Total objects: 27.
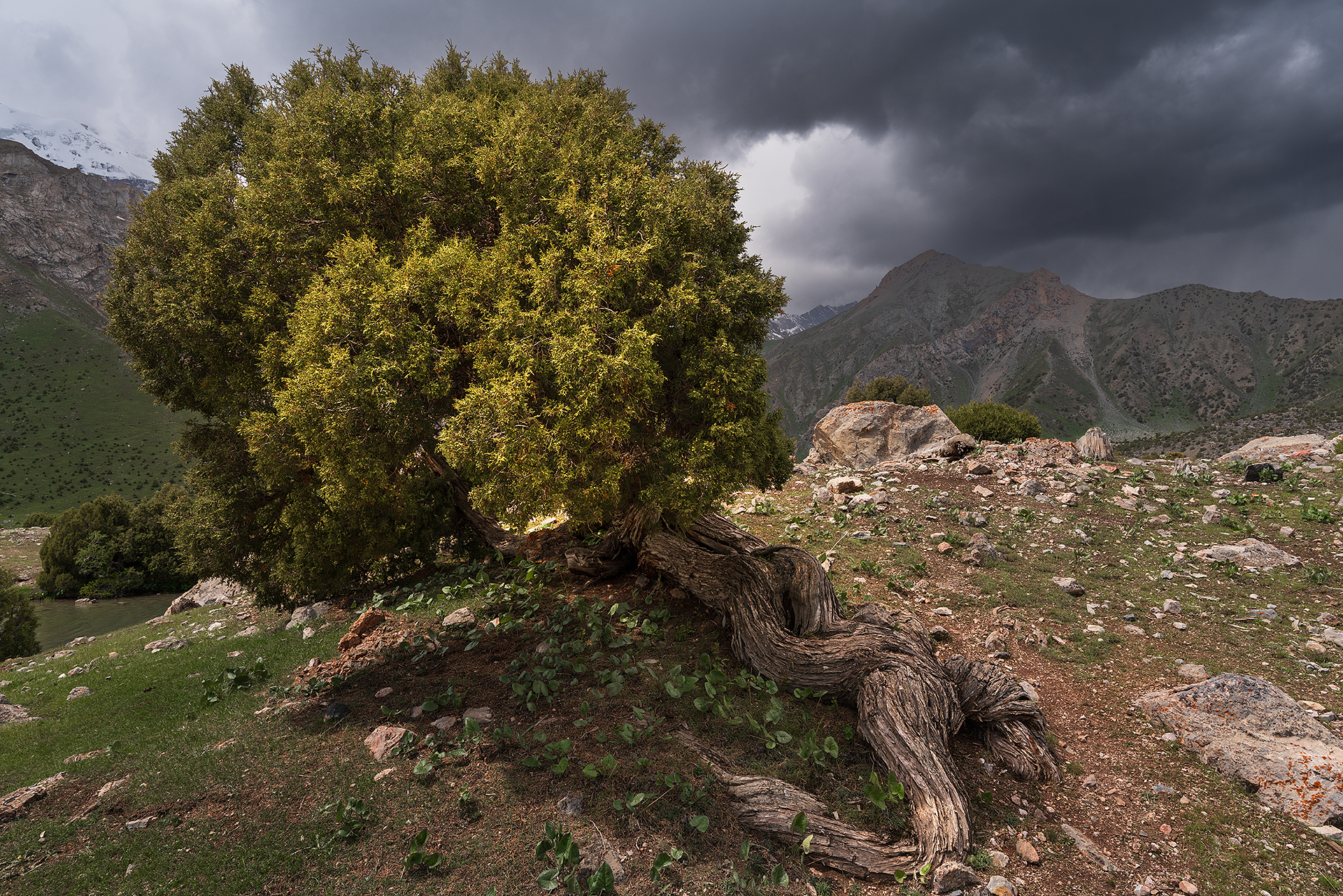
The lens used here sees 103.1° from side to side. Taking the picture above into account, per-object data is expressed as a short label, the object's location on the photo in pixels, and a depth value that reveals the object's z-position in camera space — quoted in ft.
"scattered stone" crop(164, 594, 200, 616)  74.54
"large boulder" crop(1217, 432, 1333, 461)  66.43
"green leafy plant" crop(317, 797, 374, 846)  21.11
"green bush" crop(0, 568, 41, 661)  68.08
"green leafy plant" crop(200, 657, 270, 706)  35.30
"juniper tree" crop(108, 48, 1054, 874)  24.62
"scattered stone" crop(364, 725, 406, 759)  26.13
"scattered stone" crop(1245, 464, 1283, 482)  56.59
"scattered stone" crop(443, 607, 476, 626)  39.06
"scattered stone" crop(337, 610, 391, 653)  39.68
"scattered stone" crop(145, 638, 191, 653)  51.37
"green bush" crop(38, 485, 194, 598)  139.74
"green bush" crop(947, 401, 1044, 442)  130.41
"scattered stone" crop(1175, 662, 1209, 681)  29.45
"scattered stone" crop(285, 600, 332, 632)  49.37
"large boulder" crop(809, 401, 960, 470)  94.89
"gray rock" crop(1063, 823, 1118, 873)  19.89
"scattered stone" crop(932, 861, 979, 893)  18.80
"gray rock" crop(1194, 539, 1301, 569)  41.11
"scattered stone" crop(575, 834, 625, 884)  18.98
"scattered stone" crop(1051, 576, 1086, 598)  40.34
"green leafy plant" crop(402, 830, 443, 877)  19.06
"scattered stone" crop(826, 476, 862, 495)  64.49
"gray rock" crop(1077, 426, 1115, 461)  80.84
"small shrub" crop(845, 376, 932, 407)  184.65
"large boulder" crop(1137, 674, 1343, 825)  21.39
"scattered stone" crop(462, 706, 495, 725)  27.73
